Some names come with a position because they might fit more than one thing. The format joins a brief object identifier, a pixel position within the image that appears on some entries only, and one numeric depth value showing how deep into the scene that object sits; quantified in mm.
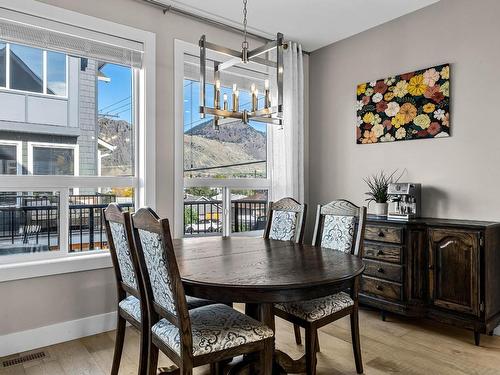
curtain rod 3291
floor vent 2492
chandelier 2328
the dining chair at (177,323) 1587
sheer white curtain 4074
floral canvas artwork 3281
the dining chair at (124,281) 1942
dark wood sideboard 2754
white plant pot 3492
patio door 3537
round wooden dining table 1634
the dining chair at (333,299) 2096
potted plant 3504
